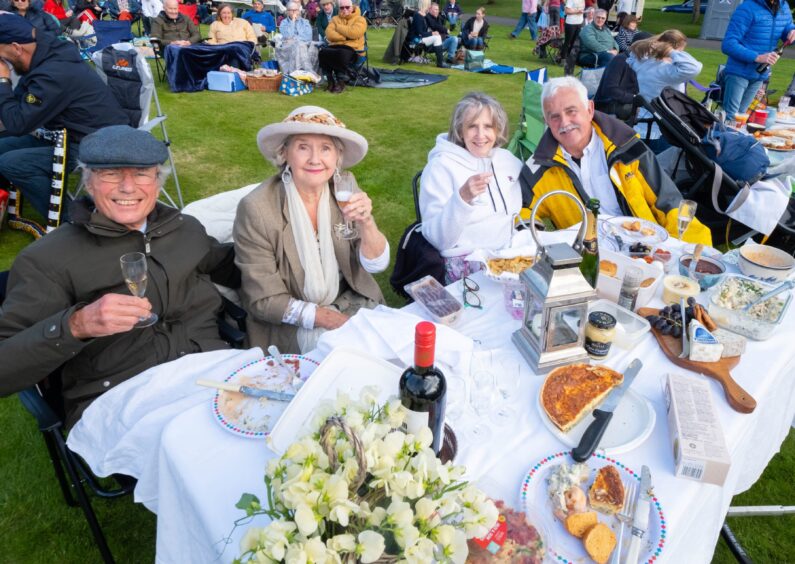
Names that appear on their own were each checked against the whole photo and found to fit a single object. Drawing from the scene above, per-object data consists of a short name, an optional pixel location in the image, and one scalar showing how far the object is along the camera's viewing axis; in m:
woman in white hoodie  3.05
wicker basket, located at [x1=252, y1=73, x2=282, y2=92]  10.61
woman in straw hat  2.43
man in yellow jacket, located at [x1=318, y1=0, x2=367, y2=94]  10.71
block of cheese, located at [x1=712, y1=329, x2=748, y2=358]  1.81
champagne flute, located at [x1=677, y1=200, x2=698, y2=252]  2.55
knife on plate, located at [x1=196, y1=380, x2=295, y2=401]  1.58
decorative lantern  1.60
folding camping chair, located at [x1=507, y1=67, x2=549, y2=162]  4.66
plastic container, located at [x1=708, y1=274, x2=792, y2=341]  1.91
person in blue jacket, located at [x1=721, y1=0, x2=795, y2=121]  6.84
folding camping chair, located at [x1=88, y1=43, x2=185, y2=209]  5.00
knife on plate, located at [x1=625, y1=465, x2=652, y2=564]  1.16
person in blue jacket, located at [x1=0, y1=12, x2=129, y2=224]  4.07
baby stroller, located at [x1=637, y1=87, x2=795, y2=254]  3.68
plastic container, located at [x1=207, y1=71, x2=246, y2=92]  10.45
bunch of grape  1.92
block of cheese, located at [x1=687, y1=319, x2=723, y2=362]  1.76
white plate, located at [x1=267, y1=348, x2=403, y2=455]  1.42
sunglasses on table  2.20
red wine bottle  1.17
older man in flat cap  1.75
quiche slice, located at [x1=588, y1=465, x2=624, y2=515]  1.28
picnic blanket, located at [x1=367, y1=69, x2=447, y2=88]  11.59
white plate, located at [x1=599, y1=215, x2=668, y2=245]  2.69
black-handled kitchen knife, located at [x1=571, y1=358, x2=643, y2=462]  1.40
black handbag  3.01
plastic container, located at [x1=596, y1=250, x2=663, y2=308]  2.11
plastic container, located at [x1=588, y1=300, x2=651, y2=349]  1.90
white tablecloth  1.32
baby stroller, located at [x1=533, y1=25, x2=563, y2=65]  14.88
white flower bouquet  0.81
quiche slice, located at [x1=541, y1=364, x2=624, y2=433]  1.54
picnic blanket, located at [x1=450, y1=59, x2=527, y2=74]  12.98
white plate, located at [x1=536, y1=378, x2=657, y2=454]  1.47
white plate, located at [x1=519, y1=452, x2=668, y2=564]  1.19
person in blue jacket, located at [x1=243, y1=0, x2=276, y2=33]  15.24
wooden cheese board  1.60
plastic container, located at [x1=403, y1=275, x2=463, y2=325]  2.03
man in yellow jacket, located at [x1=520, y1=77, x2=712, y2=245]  3.22
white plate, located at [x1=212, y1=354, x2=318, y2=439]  1.50
